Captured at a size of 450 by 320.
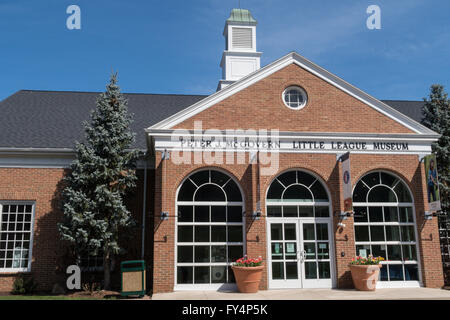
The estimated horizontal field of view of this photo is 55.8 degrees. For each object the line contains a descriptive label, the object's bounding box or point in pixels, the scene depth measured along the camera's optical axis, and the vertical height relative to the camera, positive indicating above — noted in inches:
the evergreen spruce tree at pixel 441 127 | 670.4 +182.7
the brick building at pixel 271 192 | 590.2 +71.3
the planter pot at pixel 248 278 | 549.3 -46.3
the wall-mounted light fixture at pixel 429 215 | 610.7 +33.8
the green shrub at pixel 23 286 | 613.6 -58.4
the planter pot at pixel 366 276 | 559.5 -47.0
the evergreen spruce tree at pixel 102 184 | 595.5 +86.7
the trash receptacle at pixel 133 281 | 544.4 -47.6
